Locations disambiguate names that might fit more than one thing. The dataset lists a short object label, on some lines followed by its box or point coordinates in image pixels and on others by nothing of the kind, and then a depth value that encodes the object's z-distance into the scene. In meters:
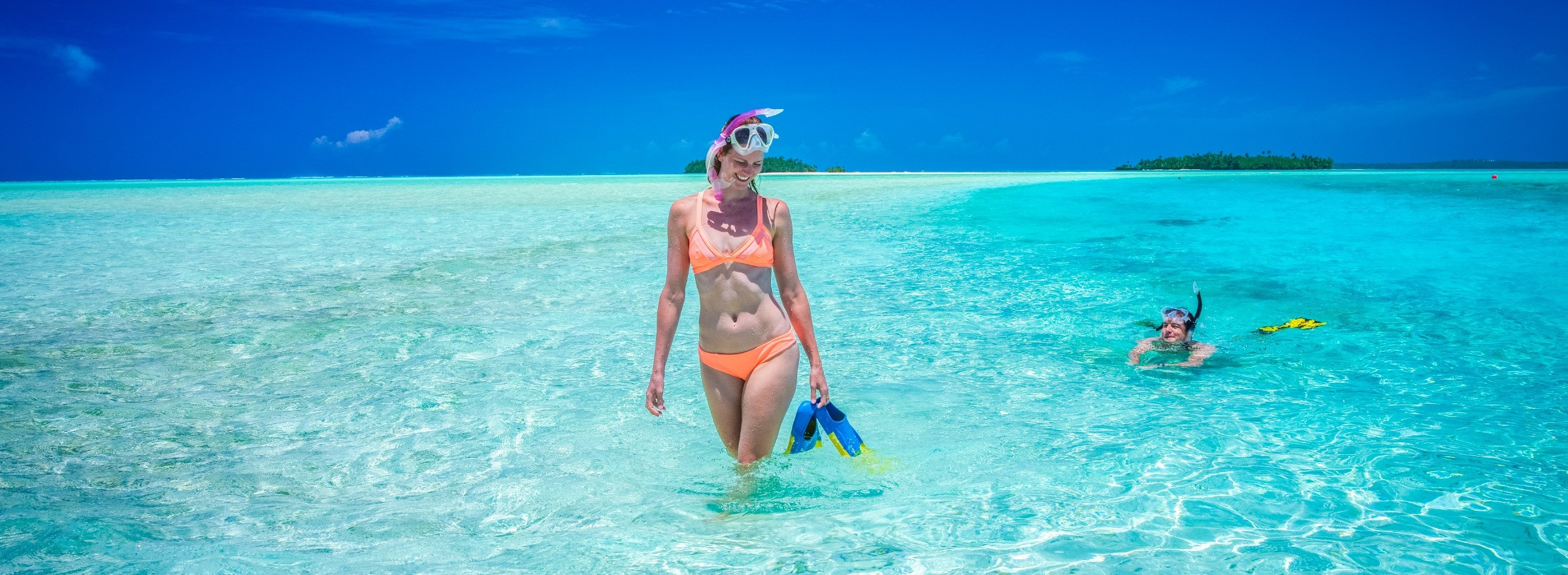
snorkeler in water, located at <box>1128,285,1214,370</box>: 6.97
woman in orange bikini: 3.60
